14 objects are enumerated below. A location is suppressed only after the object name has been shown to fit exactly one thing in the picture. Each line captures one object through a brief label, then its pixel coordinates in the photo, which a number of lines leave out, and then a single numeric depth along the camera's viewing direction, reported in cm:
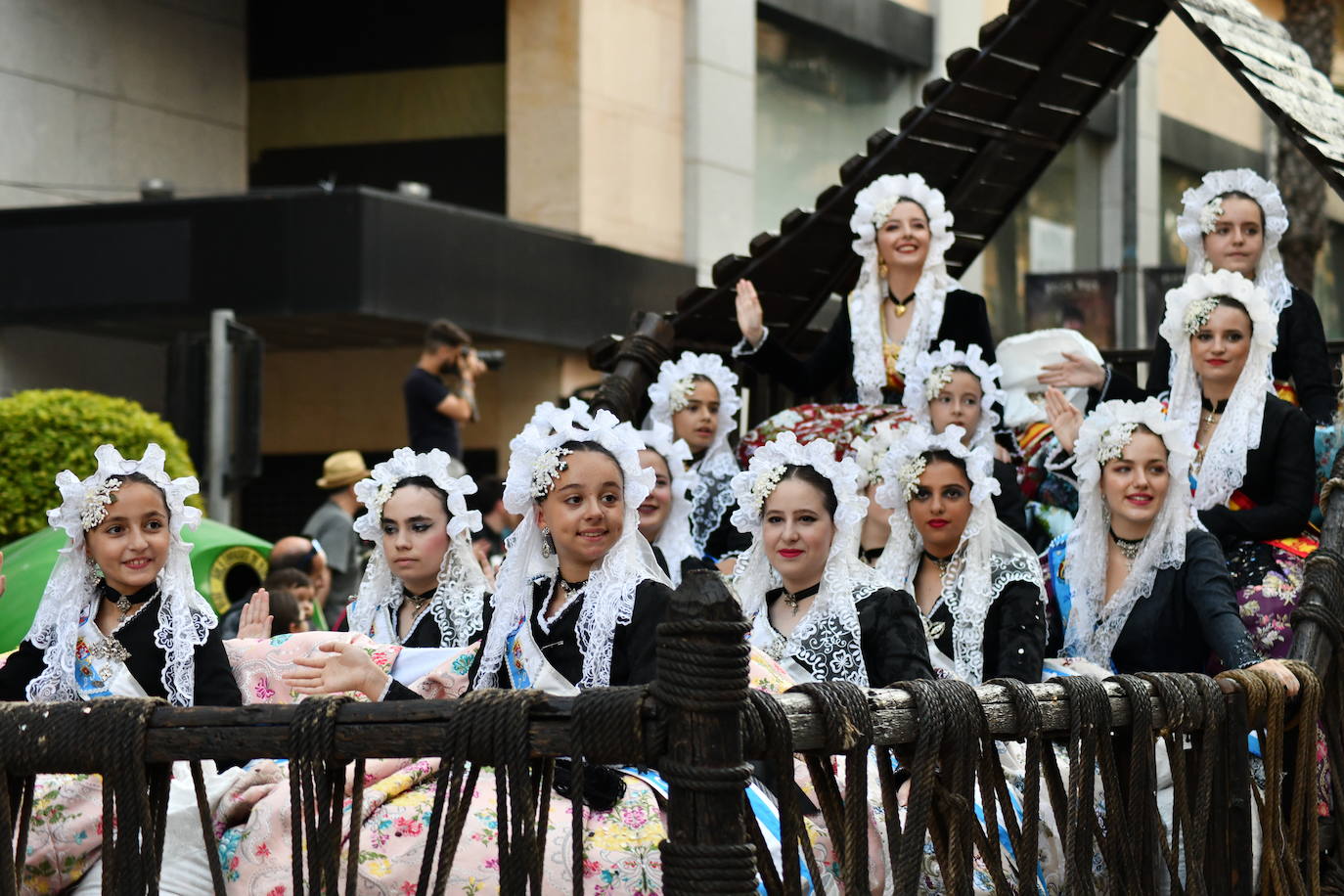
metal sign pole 1002
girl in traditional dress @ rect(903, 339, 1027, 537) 662
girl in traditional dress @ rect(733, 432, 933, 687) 492
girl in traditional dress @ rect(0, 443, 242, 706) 474
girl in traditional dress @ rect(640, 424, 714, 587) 626
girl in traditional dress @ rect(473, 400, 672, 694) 445
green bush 1025
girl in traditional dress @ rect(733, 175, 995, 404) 703
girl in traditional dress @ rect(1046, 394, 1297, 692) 553
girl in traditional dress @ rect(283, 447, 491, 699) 589
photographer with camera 1049
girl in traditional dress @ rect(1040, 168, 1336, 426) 666
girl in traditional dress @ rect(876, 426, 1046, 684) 533
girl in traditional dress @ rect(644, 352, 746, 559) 702
